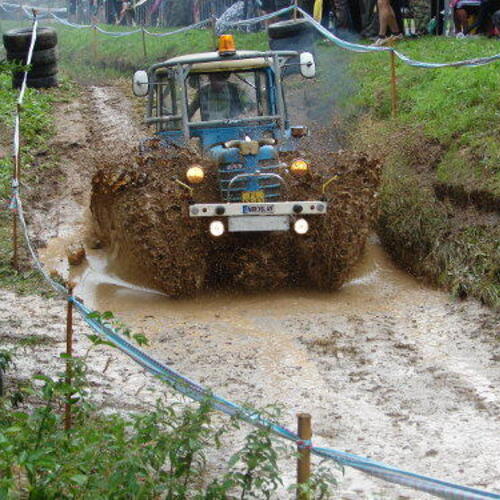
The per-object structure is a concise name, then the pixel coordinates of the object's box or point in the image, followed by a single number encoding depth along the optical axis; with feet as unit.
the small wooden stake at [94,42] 89.37
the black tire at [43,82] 63.98
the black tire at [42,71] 63.98
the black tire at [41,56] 61.67
